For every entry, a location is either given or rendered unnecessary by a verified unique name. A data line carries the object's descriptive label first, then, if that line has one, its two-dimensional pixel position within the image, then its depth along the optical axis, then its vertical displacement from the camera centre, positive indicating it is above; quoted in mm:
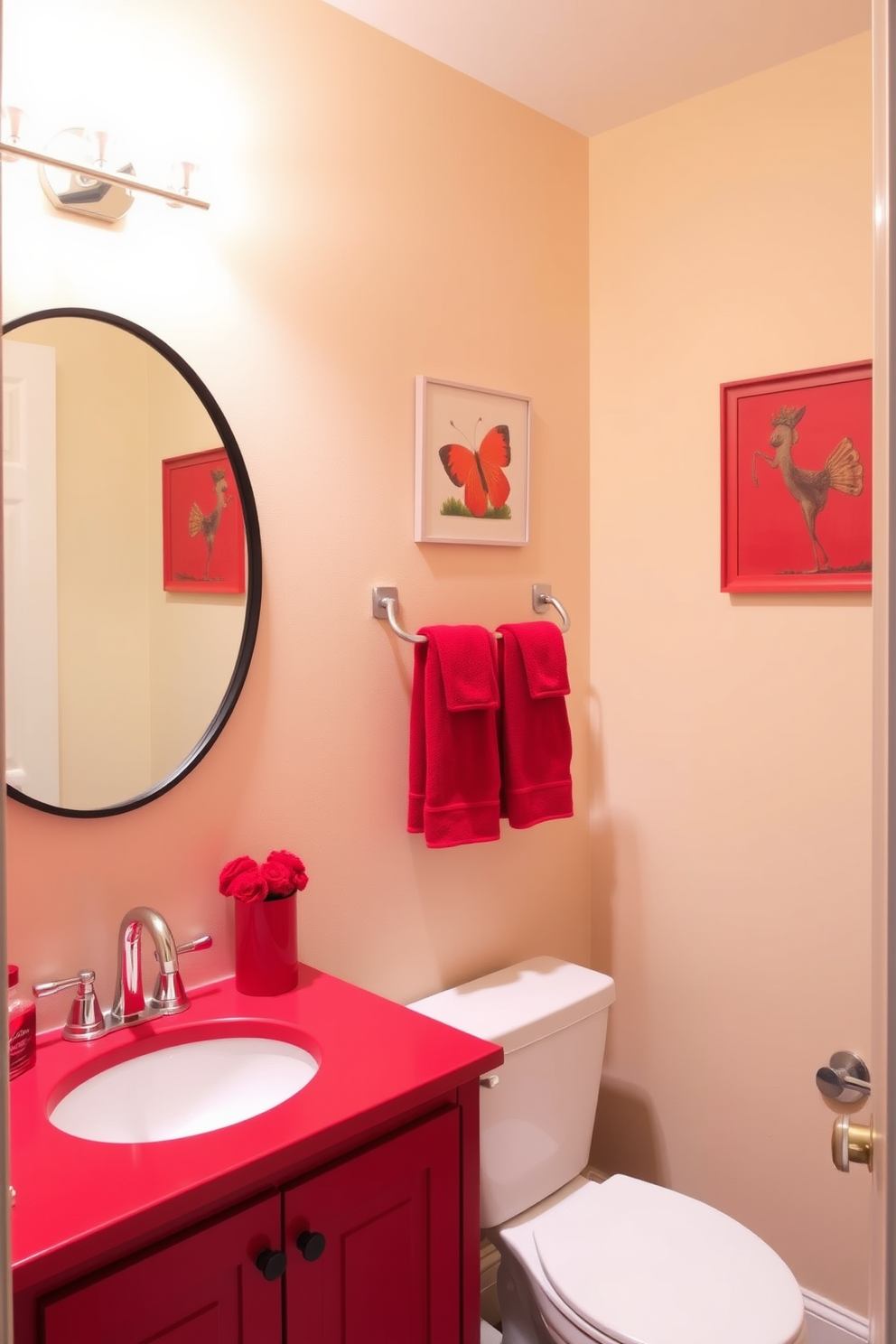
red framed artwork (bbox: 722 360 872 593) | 1896 +346
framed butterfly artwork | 1981 +399
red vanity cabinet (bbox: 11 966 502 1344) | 1056 -635
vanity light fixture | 1397 +681
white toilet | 1508 -960
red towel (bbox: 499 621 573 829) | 2021 -135
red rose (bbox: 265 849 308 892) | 1650 -336
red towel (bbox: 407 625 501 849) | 1895 -150
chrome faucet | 1452 -484
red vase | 1604 -453
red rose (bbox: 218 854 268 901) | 1597 -350
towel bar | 1886 +99
